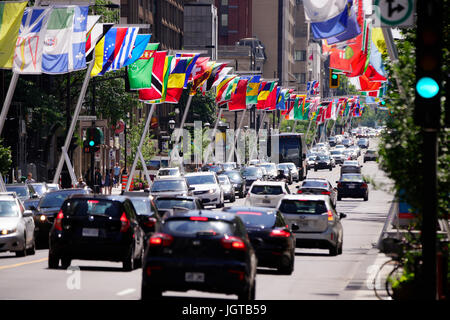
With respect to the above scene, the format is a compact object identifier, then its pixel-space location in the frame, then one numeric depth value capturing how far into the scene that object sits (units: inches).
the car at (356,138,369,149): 7268.7
